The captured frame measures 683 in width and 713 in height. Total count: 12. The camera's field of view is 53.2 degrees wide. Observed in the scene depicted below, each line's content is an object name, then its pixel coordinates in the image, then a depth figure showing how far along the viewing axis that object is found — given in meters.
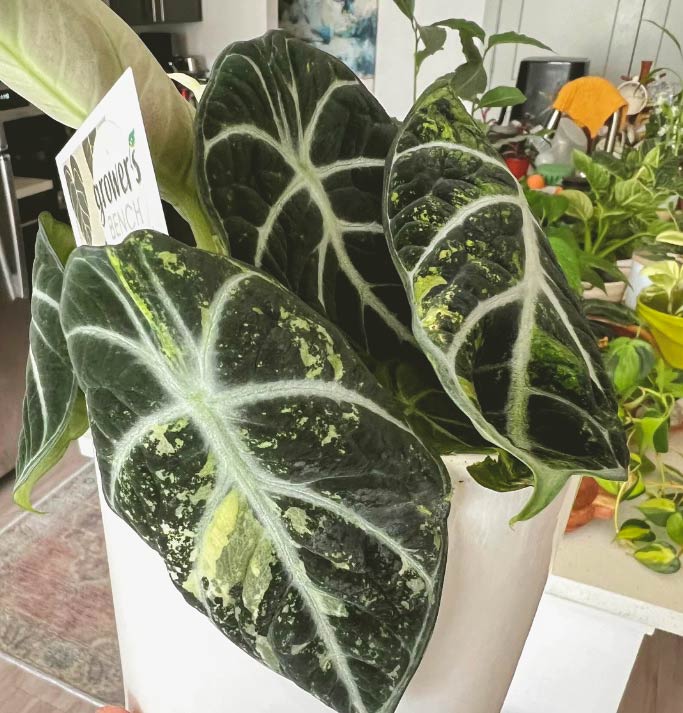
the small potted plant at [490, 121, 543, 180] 1.53
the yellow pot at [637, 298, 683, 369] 0.69
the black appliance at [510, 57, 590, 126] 2.97
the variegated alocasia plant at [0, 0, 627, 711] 0.20
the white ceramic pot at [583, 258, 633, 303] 0.84
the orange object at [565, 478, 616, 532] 0.67
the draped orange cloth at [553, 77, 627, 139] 1.48
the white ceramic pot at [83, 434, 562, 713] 0.26
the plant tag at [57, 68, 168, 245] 0.25
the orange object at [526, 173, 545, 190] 1.25
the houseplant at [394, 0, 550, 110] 0.59
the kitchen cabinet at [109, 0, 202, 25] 3.05
